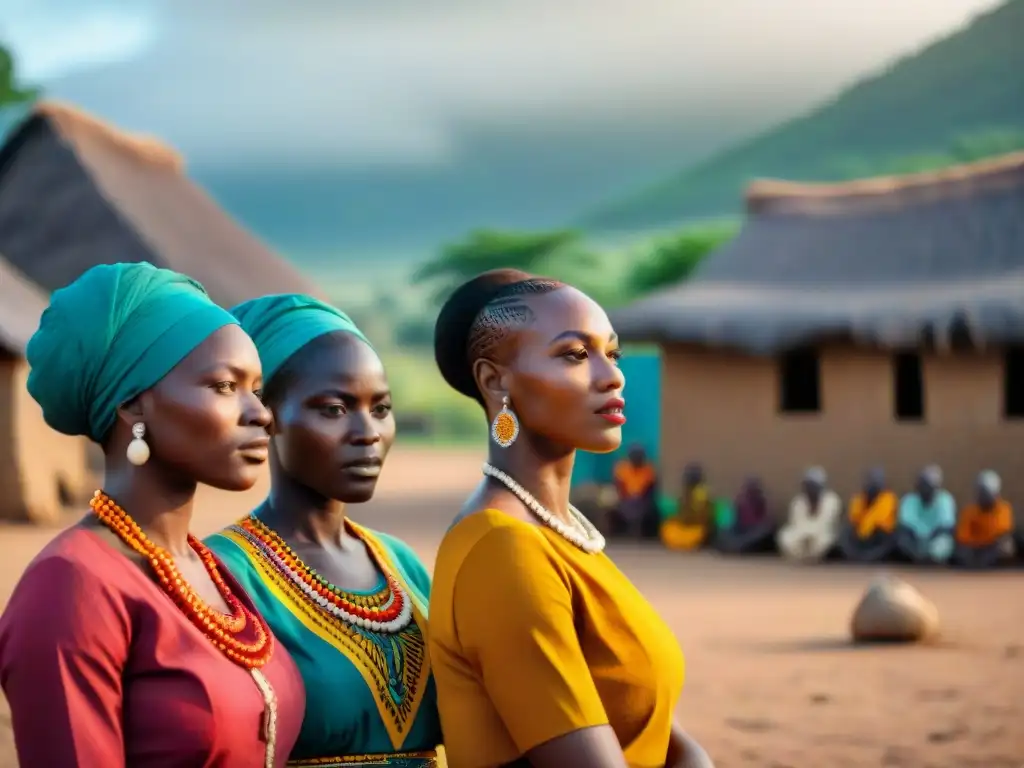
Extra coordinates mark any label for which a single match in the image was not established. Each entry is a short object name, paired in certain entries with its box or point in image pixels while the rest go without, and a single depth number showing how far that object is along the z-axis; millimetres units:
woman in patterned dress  2629
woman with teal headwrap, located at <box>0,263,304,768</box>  2033
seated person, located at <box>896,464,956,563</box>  14148
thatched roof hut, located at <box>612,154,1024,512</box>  15016
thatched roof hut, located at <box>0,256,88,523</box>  15906
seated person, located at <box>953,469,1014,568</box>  13938
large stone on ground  9258
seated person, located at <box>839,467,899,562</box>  14516
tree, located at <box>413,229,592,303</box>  53125
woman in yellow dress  2398
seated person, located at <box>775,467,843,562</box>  14875
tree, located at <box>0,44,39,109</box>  33688
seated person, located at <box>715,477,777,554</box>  15555
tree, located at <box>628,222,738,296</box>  46469
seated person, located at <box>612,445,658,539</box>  17109
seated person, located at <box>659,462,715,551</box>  15961
